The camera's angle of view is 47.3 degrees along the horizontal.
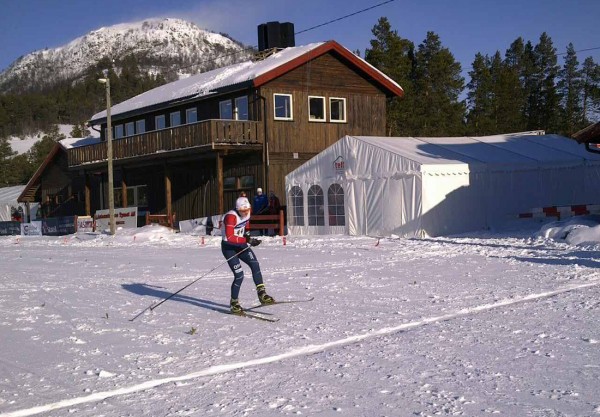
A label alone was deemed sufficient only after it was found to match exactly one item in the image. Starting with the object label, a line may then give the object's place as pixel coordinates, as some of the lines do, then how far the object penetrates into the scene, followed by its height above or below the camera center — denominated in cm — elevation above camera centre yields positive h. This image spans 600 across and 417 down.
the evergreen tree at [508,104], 5516 +830
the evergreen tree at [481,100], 5500 +930
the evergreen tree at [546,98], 5578 +878
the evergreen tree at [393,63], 4831 +1047
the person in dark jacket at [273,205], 2577 +32
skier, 989 -43
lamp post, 2850 +132
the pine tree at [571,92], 5816 +1001
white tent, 2189 +84
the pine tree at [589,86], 6081 +1059
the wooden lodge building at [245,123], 2961 +407
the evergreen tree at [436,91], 5372 +942
